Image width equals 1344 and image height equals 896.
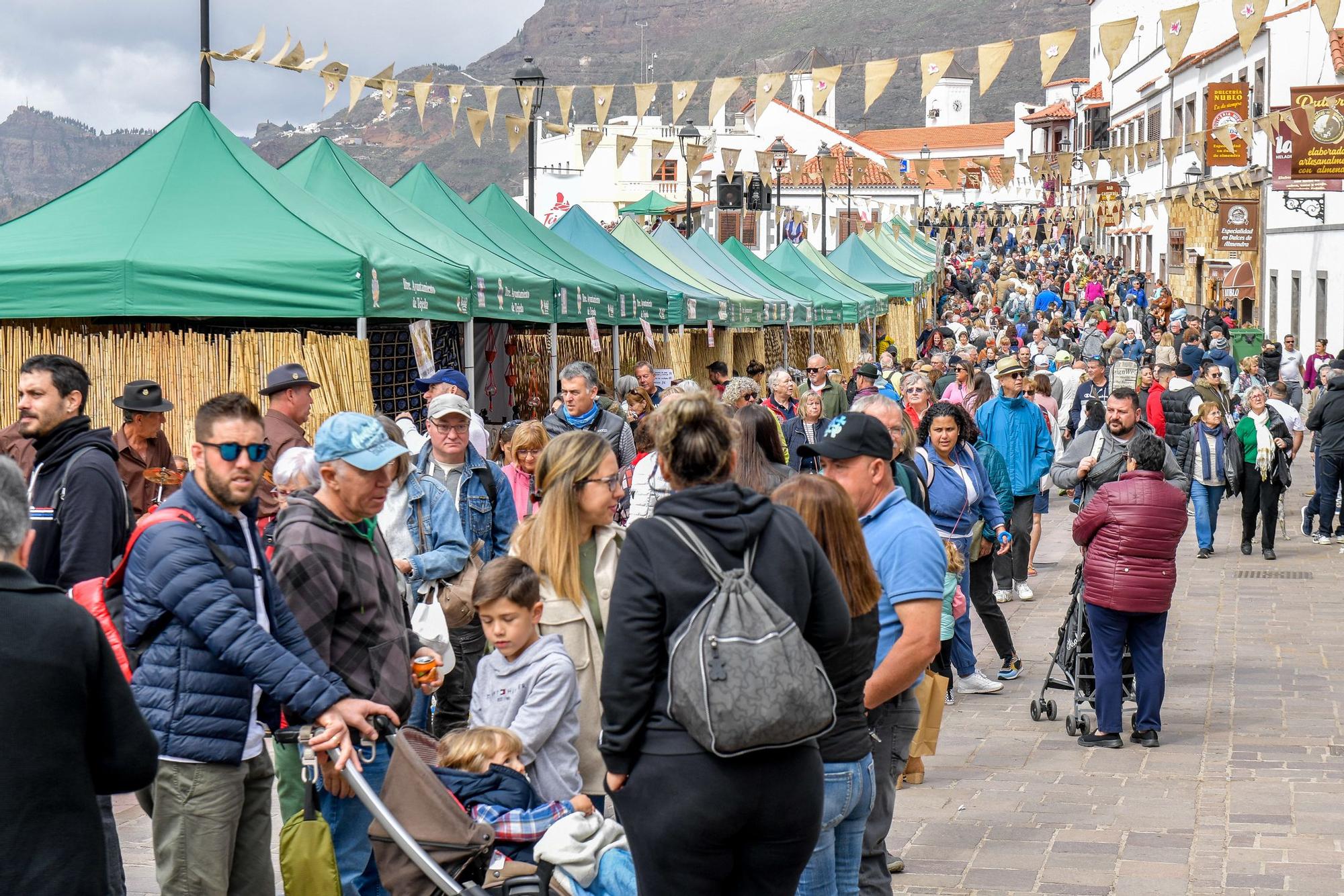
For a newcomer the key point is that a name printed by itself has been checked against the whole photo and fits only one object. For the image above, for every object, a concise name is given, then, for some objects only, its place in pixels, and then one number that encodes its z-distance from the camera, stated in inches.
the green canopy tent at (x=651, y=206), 1744.6
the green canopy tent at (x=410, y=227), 478.6
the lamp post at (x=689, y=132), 982.4
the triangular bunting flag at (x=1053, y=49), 565.3
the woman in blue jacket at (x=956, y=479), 321.4
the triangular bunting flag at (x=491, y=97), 620.8
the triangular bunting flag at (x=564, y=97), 650.8
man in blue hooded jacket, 472.4
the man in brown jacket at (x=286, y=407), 274.5
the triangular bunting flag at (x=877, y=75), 610.5
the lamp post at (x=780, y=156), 1103.6
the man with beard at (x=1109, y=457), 339.0
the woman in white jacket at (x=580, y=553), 187.8
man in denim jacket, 244.1
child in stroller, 165.5
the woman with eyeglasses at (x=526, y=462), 295.1
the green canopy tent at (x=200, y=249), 367.9
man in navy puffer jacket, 146.8
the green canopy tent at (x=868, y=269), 1373.0
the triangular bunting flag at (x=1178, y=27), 552.1
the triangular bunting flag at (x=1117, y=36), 523.8
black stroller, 314.3
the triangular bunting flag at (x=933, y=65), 611.5
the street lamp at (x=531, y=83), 636.1
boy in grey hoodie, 178.5
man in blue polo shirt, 164.7
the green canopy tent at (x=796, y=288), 992.9
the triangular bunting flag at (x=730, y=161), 1063.7
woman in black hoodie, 125.7
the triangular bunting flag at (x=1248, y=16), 498.6
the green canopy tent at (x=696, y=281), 757.9
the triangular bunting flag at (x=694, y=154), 859.4
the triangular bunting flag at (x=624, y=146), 784.9
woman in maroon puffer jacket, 294.0
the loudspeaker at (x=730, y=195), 1328.7
